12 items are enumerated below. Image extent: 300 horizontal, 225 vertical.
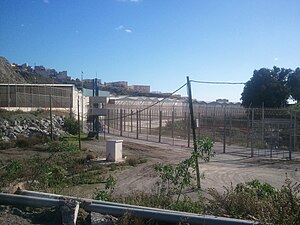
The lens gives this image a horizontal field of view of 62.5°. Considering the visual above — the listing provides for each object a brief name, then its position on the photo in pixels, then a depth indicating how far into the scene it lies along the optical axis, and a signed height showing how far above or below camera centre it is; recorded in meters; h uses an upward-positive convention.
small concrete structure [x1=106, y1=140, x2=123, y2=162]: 12.75 -2.37
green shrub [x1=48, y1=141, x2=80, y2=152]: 10.10 -1.89
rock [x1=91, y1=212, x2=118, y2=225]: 4.02 -1.89
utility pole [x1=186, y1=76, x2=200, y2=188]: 7.76 +0.11
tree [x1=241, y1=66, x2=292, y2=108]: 29.30 +2.15
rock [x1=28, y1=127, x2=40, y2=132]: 21.82 -2.27
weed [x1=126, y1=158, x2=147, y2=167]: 12.45 -2.93
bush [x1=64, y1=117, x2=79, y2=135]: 24.43 -2.20
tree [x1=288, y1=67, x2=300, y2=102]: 30.15 +2.68
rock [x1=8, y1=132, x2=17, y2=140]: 19.88 -2.69
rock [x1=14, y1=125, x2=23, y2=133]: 21.11 -2.21
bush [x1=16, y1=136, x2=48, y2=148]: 17.39 -2.74
